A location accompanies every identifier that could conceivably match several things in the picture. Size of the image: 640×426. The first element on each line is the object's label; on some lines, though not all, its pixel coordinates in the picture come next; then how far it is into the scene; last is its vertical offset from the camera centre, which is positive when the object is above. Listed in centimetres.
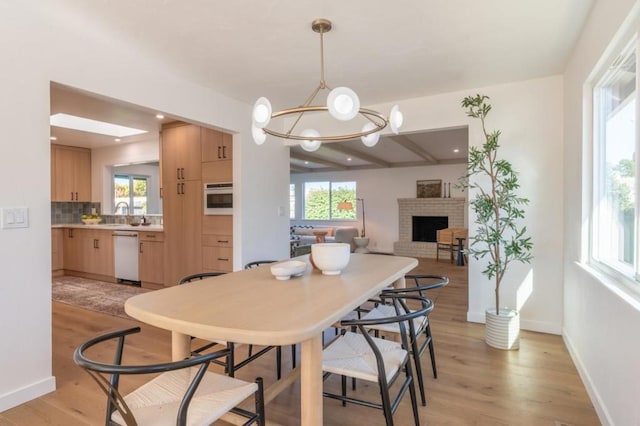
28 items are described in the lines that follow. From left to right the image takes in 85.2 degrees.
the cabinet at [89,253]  541 -70
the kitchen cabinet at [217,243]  402 -40
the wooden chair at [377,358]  142 -70
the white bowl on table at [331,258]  198 -28
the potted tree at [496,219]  284 -9
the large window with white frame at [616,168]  174 +23
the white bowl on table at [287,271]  189 -34
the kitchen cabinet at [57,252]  582 -72
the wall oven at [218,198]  396 +13
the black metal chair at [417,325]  190 -71
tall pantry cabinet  432 +13
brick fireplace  848 -16
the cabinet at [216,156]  409 +64
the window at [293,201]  1091 +23
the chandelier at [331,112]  179 +54
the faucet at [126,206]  649 +6
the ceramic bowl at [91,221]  619 -21
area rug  406 -112
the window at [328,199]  1000 +28
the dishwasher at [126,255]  501 -68
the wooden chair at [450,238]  751 -65
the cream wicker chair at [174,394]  101 -68
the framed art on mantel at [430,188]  877 +52
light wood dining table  112 -38
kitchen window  653 +30
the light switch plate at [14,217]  196 -4
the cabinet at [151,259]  468 -68
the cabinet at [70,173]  596 +65
